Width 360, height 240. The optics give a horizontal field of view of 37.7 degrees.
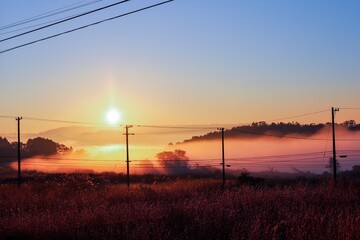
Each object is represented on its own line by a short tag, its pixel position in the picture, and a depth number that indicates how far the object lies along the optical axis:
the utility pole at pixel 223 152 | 59.09
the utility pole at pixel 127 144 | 56.28
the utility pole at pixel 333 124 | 47.42
